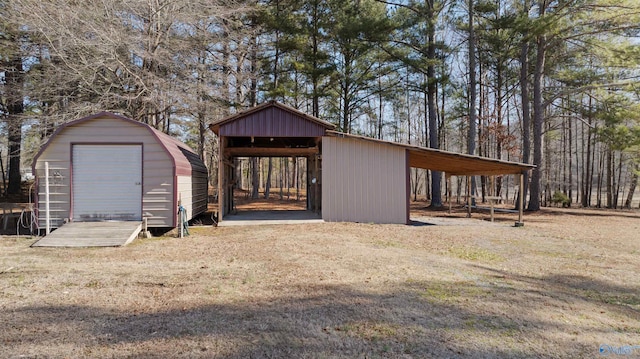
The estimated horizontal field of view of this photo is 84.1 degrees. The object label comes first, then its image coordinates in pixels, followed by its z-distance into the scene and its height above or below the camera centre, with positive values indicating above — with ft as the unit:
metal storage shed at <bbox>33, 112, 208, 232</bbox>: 27.78 +0.53
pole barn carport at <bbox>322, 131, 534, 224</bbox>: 35.68 +0.18
